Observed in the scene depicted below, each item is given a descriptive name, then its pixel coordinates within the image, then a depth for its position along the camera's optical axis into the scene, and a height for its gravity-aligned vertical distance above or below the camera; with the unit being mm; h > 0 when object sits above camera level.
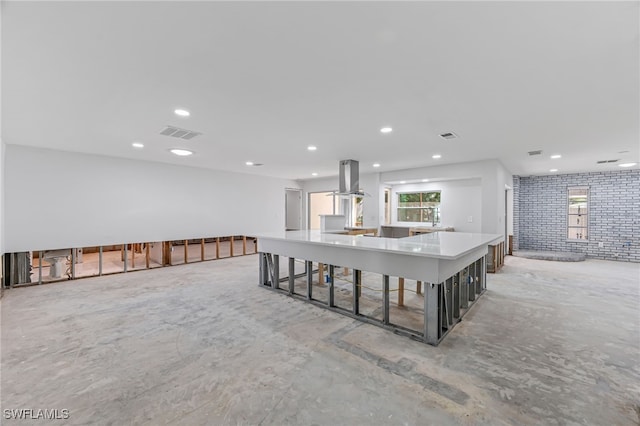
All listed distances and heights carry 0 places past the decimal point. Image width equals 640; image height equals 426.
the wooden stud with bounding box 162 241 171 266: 6578 -1025
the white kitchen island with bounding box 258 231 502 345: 2729 -630
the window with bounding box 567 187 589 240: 7762 -32
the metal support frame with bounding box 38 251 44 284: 4933 -1081
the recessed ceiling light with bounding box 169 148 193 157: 5052 +1164
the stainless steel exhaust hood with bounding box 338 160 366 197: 5773 +767
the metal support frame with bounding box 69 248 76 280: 5262 -1017
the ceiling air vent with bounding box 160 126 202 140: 3807 +1183
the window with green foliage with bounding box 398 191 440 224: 7465 +158
